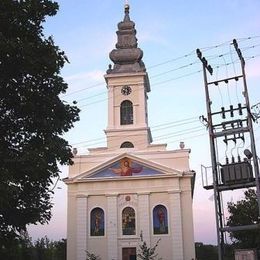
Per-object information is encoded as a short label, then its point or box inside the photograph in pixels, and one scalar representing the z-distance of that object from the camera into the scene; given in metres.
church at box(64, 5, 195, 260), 42.53
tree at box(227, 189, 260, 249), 36.88
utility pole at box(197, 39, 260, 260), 15.59
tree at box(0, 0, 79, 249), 15.94
